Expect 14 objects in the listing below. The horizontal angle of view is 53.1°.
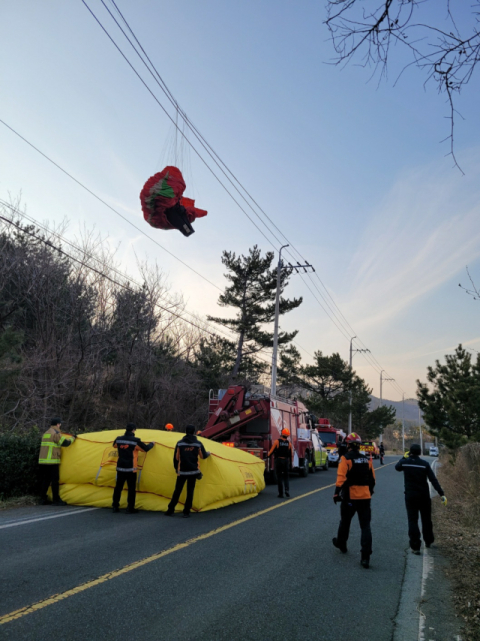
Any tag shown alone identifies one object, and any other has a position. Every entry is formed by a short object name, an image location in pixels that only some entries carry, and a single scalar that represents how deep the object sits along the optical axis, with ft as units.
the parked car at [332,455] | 101.14
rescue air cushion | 32.40
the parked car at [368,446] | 99.97
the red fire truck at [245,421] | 54.80
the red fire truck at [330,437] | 102.42
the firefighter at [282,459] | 42.80
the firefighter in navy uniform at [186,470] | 30.60
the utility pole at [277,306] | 88.90
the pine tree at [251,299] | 123.44
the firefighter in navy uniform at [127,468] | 30.94
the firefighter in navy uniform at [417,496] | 24.80
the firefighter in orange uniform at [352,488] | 22.85
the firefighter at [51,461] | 33.04
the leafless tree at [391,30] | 11.86
